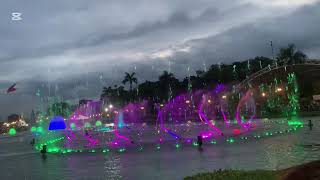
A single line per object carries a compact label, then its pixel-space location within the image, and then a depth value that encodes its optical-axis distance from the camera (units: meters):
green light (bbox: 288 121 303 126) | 38.04
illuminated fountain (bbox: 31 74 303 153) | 27.90
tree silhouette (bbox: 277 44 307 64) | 79.49
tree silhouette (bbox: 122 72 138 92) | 135.11
